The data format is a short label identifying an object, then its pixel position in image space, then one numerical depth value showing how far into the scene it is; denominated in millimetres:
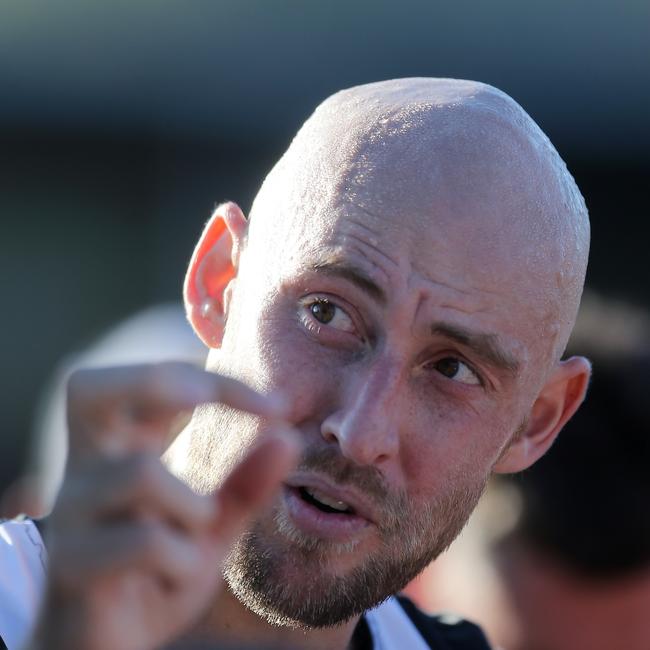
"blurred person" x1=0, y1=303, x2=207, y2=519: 9344
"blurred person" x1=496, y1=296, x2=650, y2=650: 6793
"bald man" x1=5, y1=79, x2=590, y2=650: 4652
